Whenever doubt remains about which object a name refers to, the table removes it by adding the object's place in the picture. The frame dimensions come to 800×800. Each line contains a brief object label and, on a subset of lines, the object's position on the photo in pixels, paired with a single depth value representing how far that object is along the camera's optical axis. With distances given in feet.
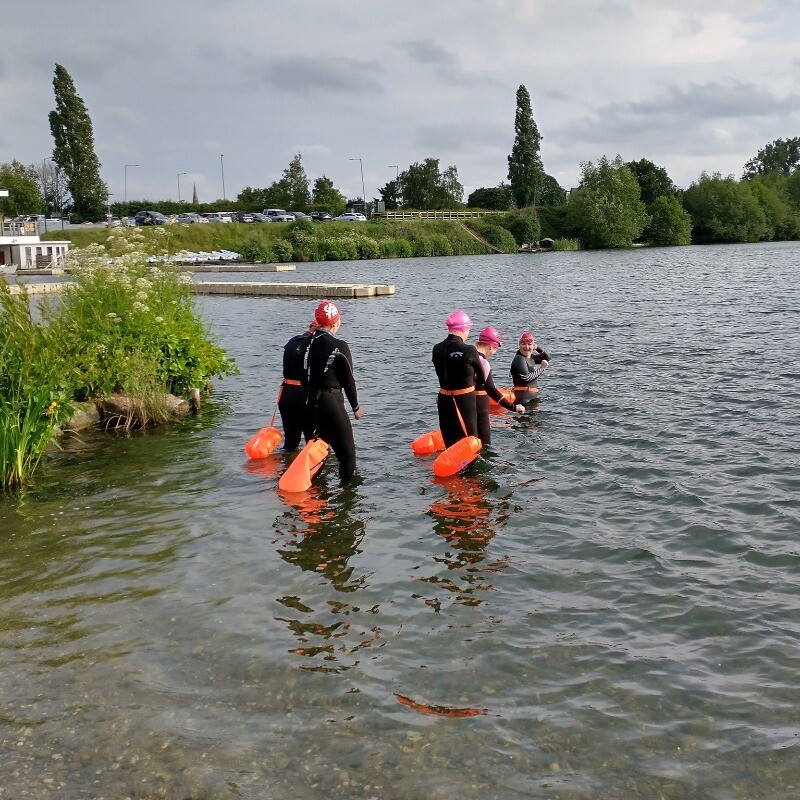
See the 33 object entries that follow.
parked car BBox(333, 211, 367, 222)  409.45
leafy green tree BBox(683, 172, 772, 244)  419.33
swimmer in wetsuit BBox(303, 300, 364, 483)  34.47
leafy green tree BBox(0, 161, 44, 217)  319.88
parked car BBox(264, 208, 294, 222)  393.09
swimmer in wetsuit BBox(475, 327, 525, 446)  40.45
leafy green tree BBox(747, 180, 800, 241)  433.07
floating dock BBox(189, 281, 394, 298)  154.51
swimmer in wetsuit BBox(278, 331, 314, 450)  38.01
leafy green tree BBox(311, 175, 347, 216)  471.62
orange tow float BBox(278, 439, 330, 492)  36.17
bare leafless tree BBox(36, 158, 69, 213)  401.08
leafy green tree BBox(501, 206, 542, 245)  419.33
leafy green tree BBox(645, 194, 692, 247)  406.62
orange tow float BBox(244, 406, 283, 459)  42.06
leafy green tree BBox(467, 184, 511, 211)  492.13
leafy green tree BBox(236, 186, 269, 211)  481.46
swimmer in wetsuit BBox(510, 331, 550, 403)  54.29
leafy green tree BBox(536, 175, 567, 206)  461.37
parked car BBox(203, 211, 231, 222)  379.55
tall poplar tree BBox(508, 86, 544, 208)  435.12
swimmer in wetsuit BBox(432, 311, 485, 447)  37.14
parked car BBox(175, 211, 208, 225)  365.03
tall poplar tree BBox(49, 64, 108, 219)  319.68
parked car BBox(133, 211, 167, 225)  319.37
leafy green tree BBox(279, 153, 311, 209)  471.62
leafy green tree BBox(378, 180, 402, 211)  542.57
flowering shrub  46.80
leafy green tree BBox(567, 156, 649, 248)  386.52
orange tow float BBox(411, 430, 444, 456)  42.96
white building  238.89
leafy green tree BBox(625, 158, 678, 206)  442.91
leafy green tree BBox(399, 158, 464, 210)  517.55
